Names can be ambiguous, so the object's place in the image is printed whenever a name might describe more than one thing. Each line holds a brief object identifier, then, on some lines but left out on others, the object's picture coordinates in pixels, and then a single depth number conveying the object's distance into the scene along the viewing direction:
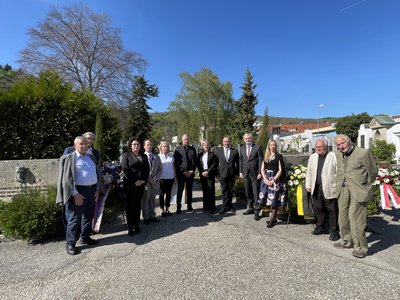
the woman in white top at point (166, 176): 6.20
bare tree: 21.14
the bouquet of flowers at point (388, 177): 5.45
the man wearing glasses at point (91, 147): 4.93
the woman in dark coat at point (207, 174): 6.52
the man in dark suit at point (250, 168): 6.20
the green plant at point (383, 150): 23.75
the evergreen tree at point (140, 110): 27.24
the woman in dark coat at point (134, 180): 4.95
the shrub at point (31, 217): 4.45
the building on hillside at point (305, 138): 41.71
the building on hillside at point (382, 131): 28.92
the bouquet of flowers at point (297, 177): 5.54
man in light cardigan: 4.60
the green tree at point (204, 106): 37.12
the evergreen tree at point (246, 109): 31.95
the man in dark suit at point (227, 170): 6.48
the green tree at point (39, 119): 6.50
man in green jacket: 3.96
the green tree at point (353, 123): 52.50
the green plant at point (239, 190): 7.32
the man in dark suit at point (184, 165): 6.41
